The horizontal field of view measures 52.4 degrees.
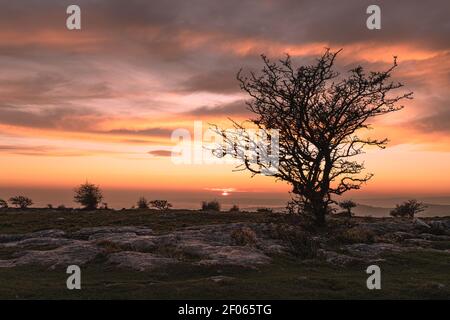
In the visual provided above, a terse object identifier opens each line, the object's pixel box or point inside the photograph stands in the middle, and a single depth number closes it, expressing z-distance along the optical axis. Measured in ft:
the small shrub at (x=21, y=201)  335.22
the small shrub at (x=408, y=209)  268.41
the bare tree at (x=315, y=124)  140.36
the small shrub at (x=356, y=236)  123.44
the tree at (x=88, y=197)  310.86
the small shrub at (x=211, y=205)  299.60
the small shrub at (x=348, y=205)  255.33
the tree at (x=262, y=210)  252.34
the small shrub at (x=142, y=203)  324.02
